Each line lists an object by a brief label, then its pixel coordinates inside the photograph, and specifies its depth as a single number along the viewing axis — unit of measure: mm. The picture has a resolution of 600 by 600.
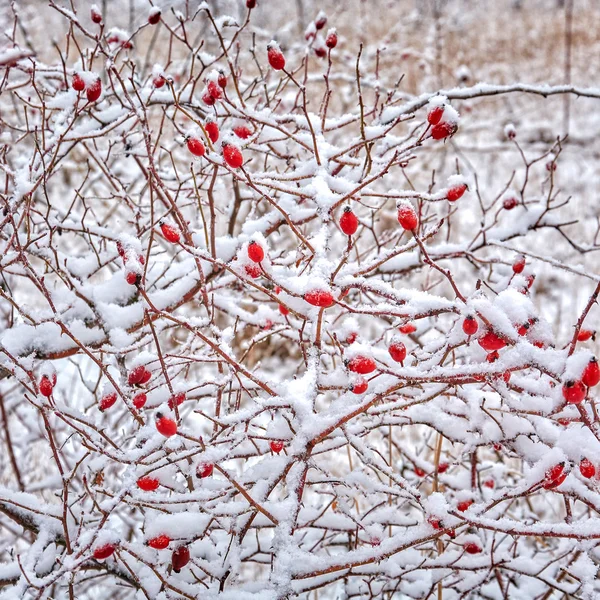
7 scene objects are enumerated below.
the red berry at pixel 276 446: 1414
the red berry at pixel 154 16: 1850
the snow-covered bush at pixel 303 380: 1084
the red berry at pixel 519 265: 1484
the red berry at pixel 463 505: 1578
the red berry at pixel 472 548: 1590
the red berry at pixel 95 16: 1858
